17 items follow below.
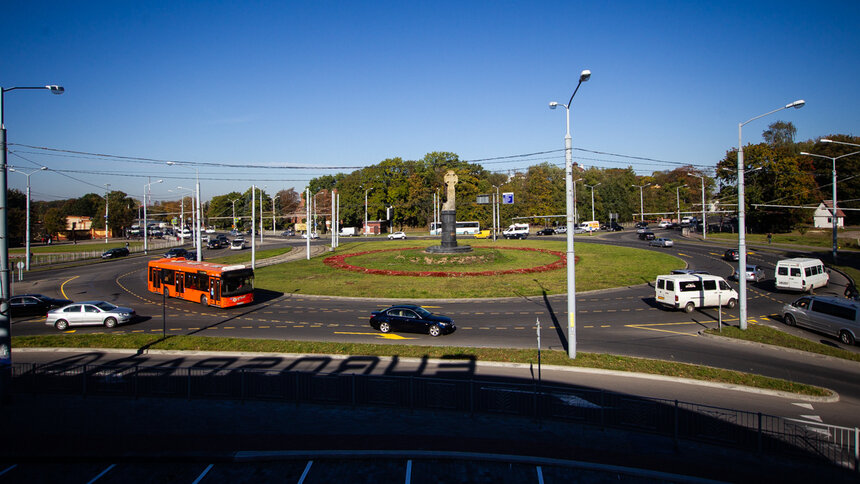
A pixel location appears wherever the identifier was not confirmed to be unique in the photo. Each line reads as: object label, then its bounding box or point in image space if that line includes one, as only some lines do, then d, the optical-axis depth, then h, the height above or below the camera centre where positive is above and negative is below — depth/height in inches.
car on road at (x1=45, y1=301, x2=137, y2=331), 934.4 -159.7
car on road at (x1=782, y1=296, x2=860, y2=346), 744.3 -148.6
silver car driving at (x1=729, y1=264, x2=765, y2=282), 1368.1 -125.0
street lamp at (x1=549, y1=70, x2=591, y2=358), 637.3 -29.1
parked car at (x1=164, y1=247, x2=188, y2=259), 2264.3 -70.8
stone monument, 1919.3 +44.6
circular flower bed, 1591.0 -120.2
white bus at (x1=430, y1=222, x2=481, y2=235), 3858.3 +70.6
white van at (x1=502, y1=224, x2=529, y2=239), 3292.3 +26.8
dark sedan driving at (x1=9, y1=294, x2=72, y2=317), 1083.9 -156.6
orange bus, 1106.1 -113.8
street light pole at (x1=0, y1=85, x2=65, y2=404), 506.4 -84.6
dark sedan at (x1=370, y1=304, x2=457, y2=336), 832.3 -159.1
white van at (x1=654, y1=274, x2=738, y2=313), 996.6 -130.4
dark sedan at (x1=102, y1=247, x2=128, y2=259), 2450.8 -72.4
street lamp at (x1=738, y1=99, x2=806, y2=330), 788.9 -45.8
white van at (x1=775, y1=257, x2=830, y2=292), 1176.2 -111.6
